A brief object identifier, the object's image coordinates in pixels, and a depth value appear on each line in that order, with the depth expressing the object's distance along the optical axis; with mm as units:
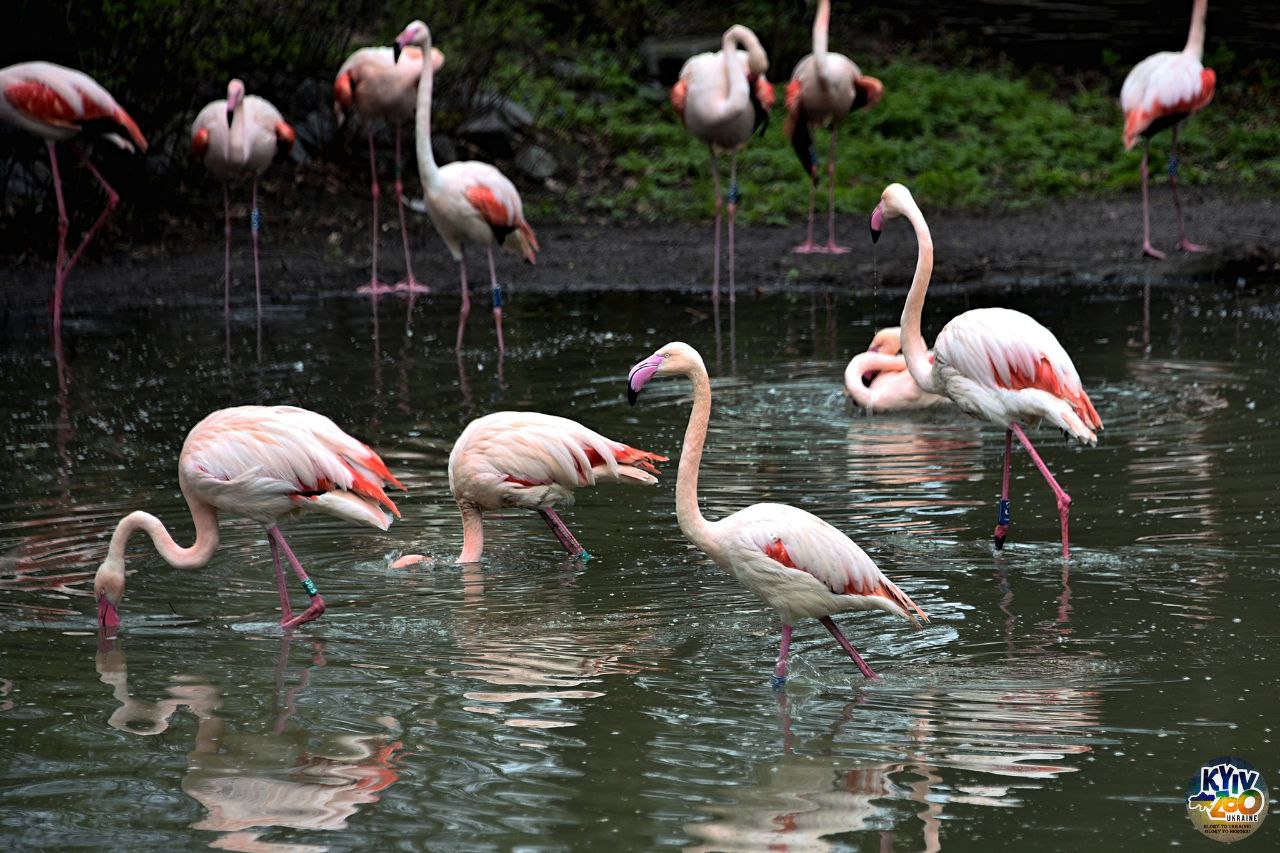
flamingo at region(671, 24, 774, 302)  22922
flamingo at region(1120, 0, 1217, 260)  23172
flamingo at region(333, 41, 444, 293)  22984
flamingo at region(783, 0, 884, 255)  24875
